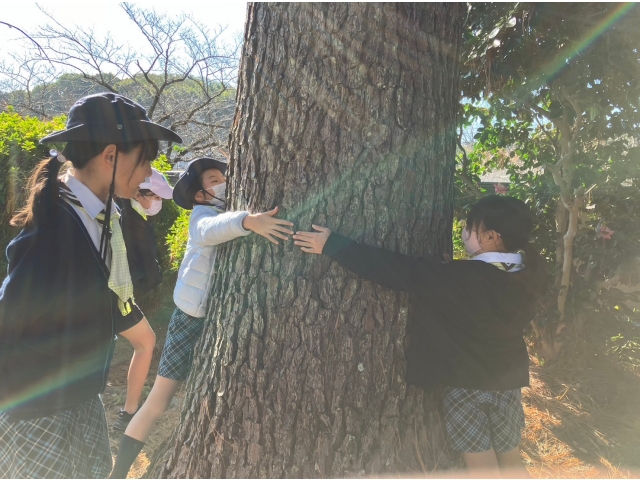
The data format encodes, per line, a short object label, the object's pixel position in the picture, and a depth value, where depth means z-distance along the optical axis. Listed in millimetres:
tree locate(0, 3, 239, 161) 9586
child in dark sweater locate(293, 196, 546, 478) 1912
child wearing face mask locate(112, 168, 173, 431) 1857
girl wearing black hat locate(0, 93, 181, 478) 1467
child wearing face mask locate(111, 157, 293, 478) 2314
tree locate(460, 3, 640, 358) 3234
